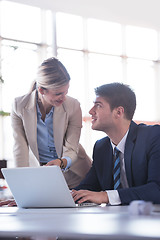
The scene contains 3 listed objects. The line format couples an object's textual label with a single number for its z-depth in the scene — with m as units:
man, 1.99
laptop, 1.75
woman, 2.57
